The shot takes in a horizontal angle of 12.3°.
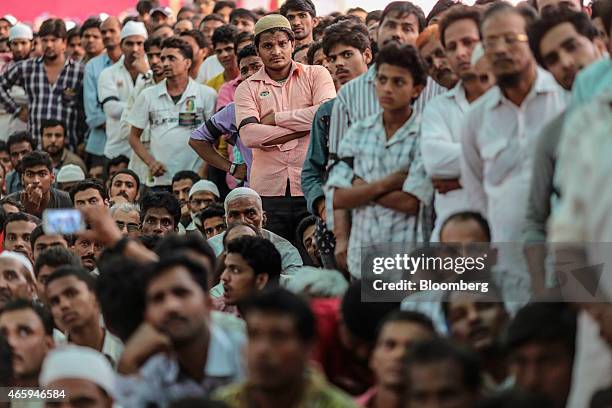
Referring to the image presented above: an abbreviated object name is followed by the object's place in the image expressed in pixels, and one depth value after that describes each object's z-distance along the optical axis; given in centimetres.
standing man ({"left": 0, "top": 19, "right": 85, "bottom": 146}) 2545
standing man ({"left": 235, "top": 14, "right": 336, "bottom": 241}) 1712
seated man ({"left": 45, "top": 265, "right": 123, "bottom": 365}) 1336
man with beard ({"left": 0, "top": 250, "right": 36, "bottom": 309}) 1528
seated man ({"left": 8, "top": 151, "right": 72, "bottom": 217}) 2075
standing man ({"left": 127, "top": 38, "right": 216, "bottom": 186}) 2154
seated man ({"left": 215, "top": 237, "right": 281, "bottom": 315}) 1407
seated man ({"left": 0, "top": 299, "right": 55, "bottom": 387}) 1282
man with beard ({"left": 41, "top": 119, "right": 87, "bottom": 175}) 2462
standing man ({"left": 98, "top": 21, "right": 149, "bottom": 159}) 2398
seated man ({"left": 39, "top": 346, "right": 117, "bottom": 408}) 1125
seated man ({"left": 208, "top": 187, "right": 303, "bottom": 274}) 1669
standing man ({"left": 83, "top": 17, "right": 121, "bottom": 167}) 2492
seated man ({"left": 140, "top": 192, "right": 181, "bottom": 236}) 1838
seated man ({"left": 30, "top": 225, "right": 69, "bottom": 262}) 1690
